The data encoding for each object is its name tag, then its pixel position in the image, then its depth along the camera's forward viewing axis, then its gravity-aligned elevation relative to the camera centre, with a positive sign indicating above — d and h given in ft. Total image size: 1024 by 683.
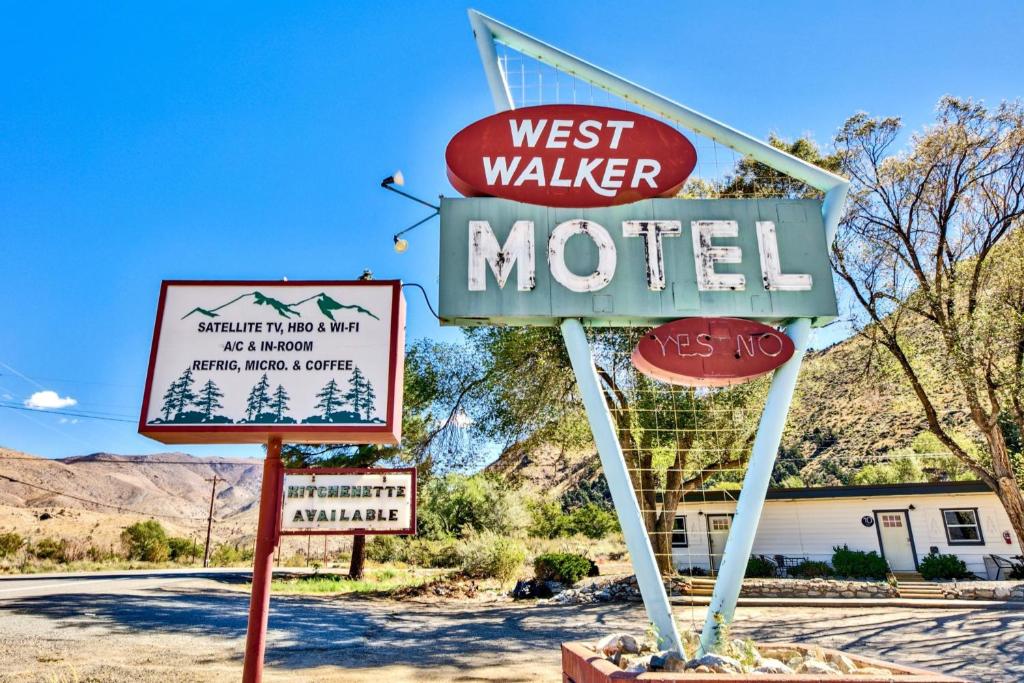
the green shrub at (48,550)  137.28 -4.68
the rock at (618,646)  20.52 -4.27
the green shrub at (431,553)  109.70 -6.33
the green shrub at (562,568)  70.69 -5.79
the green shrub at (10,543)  136.26 -2.92
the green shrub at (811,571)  76.02 -7.24
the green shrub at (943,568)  71.31 -6.81
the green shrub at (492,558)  78.95 -5.00
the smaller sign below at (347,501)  18.61 +0.62
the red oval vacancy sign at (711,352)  22.31 +5.80
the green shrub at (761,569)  78.43 -7.10
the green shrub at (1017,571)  69.21 -7.09
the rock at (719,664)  17.09 -4.14
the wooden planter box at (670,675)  15.39 -4.16
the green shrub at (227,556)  169.27 -8.84
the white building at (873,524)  73.87 -1.80
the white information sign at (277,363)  19.24 +5.04
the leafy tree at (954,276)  48.44 +18.96
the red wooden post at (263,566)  17.81 -1.24
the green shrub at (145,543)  154.61 -4.18
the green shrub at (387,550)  130.11 -6.06
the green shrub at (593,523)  154.71 -1.76
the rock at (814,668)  17.08 -4.38
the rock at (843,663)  18.53 -4.61
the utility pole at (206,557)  150.22 -7.80
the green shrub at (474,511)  114.52 +1.58
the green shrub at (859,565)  72.84 -6.40
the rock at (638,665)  16.88 -4.23
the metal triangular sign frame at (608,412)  21.31 +4.64
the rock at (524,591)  68.23 -7.98
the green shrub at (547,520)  133.28 -0.64
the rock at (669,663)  17.90 -4.26
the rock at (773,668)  17.53 -4.37
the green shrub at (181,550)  164.55 -6.33
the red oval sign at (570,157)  24.66 +14.15
